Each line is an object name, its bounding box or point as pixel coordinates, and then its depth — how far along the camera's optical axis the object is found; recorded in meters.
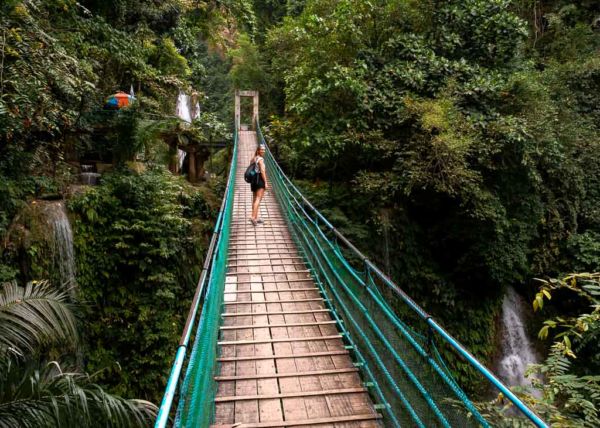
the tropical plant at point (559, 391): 2.39
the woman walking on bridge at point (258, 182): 6.21
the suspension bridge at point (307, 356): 1.98
